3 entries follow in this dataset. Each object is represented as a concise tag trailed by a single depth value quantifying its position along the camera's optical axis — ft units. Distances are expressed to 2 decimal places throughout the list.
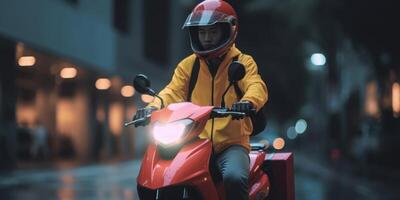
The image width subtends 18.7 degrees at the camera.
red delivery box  30.49
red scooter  22.98
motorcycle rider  26.06
